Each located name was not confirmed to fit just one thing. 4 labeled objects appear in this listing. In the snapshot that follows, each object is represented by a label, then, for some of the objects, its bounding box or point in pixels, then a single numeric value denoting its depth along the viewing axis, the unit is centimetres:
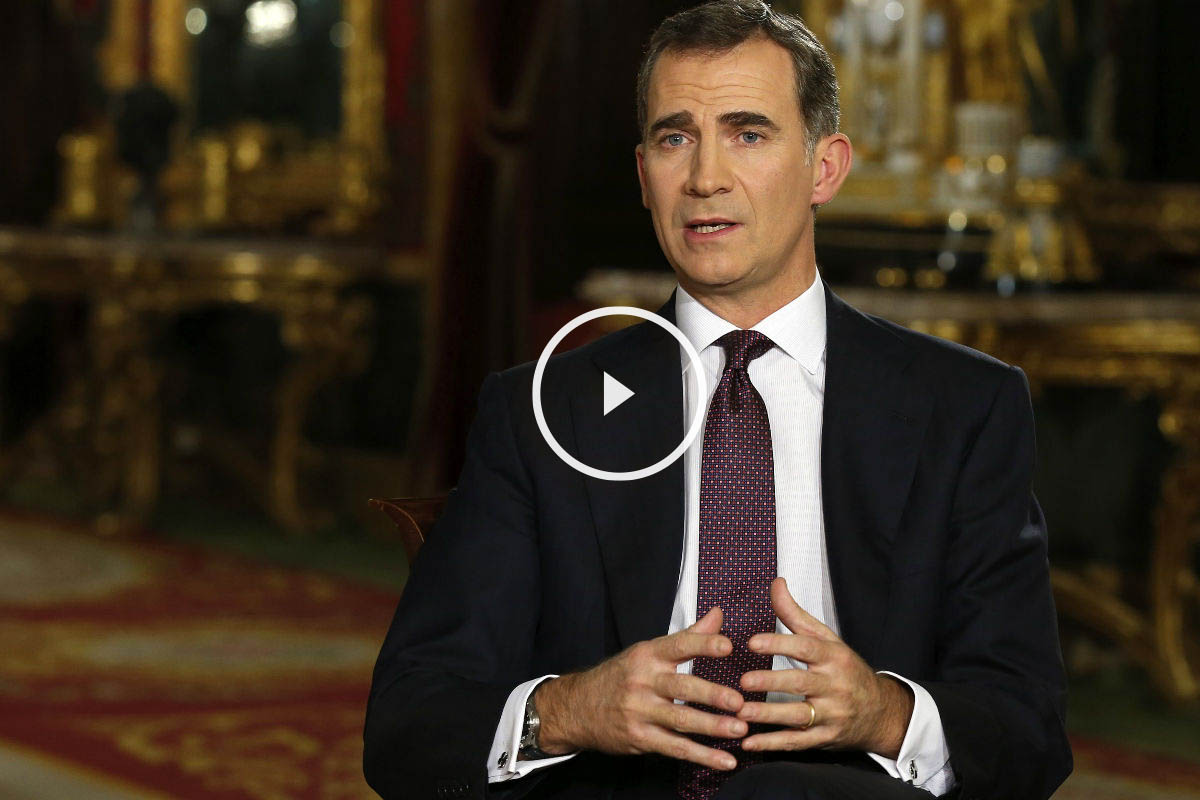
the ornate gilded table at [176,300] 1396
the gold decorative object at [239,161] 1483
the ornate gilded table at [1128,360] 922
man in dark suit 359
